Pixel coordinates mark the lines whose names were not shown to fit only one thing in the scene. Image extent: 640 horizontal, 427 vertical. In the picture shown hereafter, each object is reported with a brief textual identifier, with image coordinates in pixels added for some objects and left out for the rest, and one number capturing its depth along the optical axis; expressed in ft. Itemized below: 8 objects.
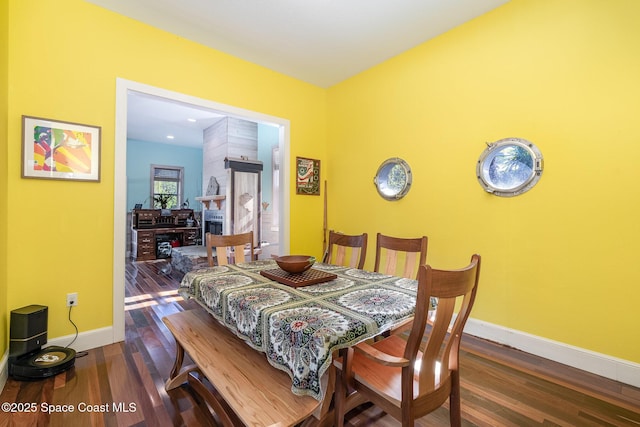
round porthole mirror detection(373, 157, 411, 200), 9.75
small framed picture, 12.05
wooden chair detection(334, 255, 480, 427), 3.20
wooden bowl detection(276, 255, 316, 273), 5.56
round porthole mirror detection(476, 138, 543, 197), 7.08
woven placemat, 5.17
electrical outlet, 7.20
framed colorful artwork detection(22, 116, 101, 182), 6.68
